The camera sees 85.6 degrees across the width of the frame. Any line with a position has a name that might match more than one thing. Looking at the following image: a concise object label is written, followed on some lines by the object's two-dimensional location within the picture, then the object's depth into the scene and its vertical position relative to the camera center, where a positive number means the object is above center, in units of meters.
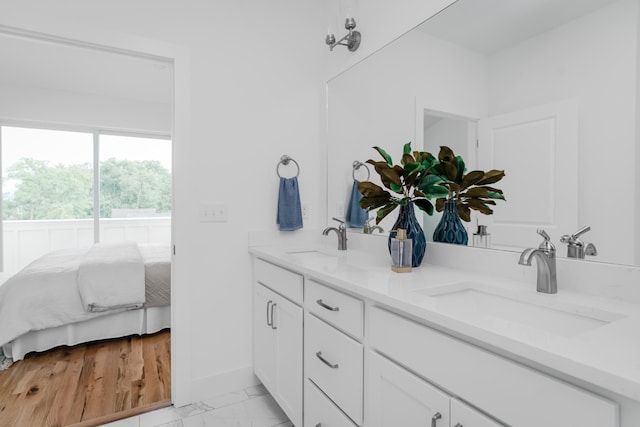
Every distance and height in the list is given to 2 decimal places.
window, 4.37 +0.27
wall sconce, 1.95 +1.01
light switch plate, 1.97 -0.02
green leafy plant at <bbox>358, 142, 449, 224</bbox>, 1.34 +0.10
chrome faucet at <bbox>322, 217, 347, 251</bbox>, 2.07 -0.17
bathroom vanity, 0.60 -0.33
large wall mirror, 1.00 +0.37
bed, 2.49 -0.72
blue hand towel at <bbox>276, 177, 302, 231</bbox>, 2.15 +0.01
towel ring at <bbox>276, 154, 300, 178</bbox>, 2.20 +0.30
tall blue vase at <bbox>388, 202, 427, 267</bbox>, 1.44 -0.10
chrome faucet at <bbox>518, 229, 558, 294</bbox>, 1.04 -0.18
